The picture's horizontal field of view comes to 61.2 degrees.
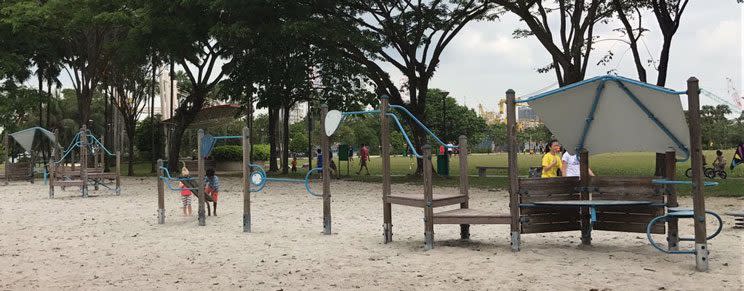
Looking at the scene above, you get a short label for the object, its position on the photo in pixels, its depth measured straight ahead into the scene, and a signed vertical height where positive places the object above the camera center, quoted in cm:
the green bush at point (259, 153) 4131 +53
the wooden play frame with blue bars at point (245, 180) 967 -31
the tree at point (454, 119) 7412 +485
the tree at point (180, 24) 2338 +524
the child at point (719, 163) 2252 -49
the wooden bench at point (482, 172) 2647 -70
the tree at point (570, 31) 1859 +385
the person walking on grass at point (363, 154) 3006 +21
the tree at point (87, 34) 2528 +589
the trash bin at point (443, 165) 2588 -35
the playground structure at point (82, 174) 1798 -26
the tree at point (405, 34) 2378 +478
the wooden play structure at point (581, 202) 741 -60
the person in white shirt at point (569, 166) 1142 -23
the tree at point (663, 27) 1917 +382
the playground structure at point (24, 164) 2645 +14
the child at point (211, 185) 1245 -46
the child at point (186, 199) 1262 -73
